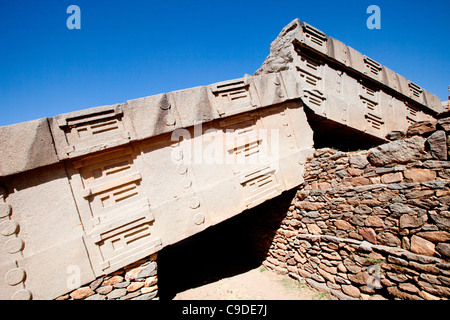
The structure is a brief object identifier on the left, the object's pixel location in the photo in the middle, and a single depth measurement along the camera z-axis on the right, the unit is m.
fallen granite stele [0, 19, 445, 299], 3.21
